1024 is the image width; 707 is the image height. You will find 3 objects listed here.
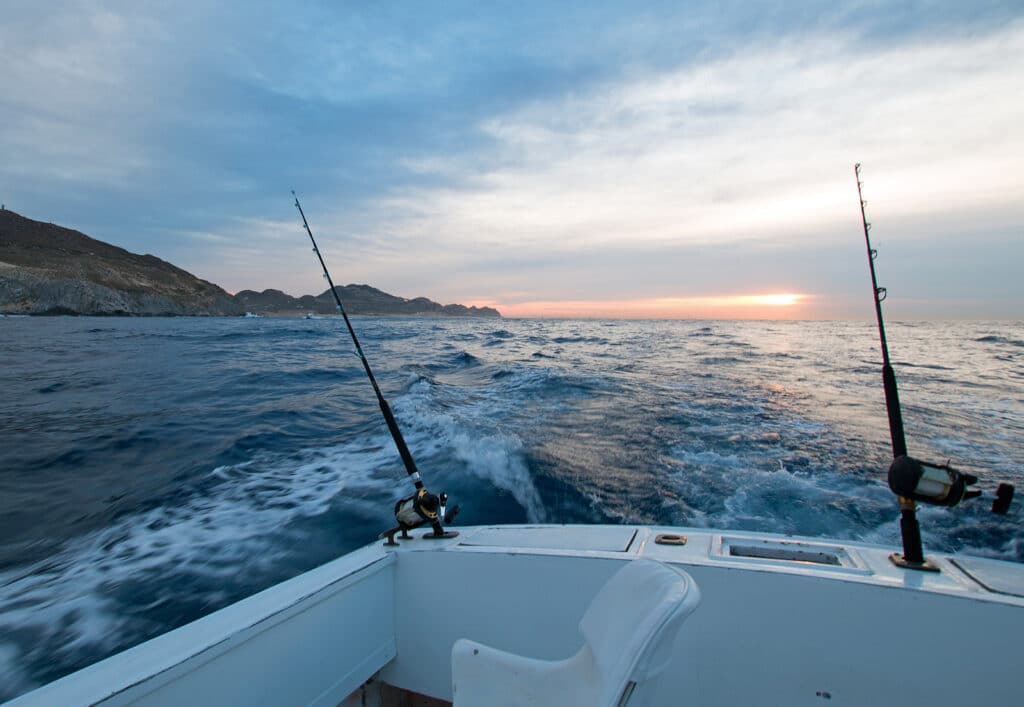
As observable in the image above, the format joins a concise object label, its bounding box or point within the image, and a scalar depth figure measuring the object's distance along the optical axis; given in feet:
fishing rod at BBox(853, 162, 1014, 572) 5.20
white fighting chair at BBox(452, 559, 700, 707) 2.89
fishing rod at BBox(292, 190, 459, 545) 7.10
